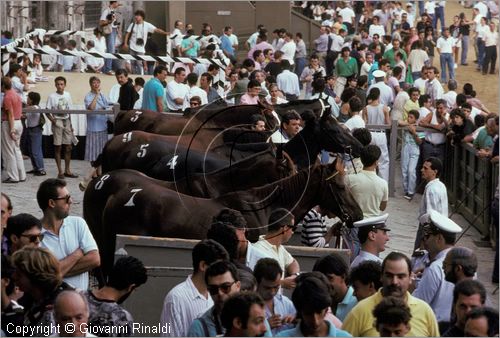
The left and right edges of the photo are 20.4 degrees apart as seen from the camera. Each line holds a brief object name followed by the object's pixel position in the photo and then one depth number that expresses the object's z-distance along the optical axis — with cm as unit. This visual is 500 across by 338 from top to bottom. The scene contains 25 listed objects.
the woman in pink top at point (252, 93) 2148
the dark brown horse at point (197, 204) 1379
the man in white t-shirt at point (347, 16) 4372
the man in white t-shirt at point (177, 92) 2361
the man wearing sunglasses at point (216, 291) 912
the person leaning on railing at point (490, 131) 1886
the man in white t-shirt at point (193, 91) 2358
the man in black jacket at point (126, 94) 2378
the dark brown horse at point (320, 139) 1680
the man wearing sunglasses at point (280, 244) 1163
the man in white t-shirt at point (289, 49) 3500
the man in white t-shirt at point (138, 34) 3244
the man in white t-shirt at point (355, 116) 2056
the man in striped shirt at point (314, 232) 1420
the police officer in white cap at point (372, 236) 1174
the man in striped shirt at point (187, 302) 967
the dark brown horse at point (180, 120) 1939
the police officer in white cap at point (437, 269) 1062
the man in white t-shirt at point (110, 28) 3503
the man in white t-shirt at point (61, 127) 2284
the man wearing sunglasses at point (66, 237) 1071
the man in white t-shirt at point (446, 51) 3775
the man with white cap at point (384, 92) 2448
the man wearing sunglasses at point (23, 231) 1022
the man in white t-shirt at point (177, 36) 3184
